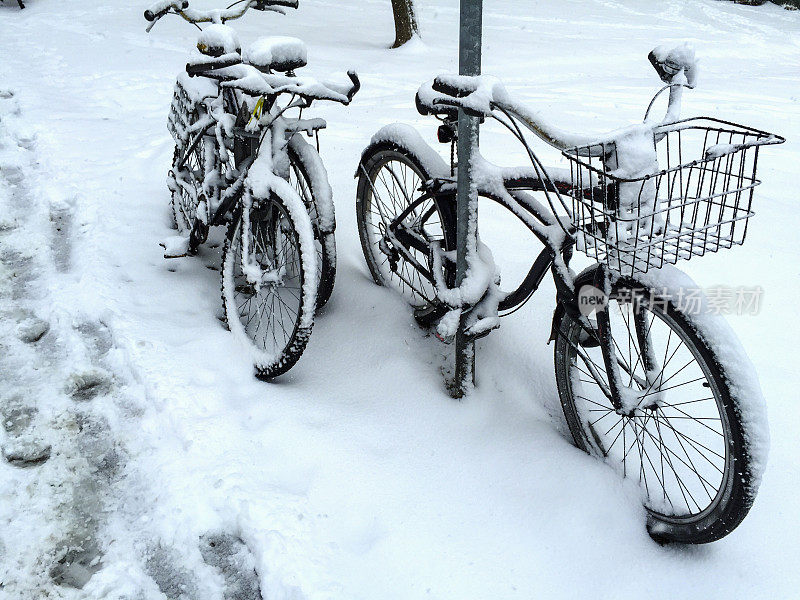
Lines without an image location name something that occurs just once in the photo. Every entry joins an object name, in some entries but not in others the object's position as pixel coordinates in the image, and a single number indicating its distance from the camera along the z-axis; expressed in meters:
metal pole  2.06
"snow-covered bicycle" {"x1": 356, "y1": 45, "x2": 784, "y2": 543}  1.65
